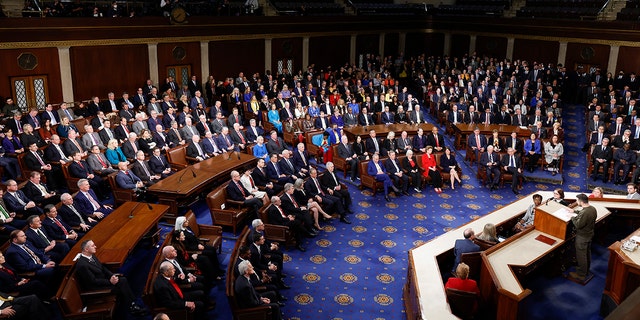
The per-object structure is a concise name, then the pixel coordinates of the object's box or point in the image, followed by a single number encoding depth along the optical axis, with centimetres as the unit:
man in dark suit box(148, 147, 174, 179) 1169
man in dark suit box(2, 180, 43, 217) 913
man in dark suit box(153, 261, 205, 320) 680
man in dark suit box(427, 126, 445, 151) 1458
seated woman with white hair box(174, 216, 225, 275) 823
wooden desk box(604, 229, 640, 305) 738
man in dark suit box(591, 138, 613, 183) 1330
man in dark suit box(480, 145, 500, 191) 1301
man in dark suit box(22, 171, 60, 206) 979
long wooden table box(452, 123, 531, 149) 1524
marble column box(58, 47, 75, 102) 1597
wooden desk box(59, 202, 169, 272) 771
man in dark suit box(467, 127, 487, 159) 1442
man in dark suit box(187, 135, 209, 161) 1284
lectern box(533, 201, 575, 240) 843
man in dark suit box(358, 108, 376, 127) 1631
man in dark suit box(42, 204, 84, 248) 840
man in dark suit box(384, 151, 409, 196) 1261
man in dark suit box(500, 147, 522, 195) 1287
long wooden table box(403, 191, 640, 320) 662
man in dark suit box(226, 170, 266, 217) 1027
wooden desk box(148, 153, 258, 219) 1027
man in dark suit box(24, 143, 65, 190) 1109
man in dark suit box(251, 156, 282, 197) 1132
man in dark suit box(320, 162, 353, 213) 1139
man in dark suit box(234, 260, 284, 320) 681
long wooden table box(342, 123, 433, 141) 1500
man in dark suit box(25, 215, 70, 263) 796
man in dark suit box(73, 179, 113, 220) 939
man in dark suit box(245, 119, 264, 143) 1463
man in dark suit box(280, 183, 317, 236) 1013
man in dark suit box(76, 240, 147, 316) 703
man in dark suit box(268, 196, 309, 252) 965
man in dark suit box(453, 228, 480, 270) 782
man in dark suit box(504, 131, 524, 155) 1420
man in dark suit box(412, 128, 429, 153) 1456
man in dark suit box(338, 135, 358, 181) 1339
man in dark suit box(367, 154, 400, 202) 1235
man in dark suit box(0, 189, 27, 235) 865
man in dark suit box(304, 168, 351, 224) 1101
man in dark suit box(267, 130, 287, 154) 1346
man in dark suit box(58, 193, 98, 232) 888
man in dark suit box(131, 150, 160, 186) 1125
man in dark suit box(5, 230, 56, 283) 739
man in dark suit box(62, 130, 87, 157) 1198
